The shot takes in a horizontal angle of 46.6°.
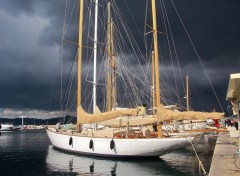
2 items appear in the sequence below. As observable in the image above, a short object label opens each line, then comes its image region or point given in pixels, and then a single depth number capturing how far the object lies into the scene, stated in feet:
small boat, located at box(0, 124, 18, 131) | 624.02
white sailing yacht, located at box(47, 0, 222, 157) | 77.66
